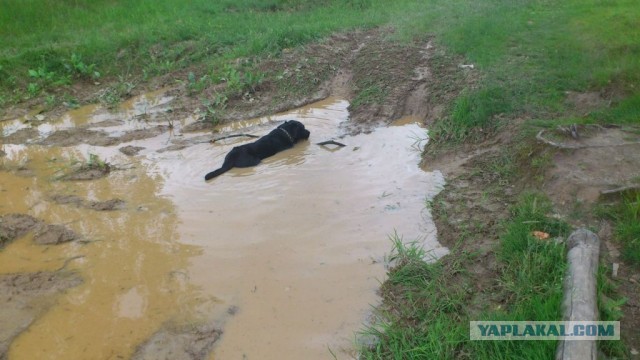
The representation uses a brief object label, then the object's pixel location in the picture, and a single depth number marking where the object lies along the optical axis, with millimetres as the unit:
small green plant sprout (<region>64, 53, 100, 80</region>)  9203
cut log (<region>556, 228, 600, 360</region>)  2660
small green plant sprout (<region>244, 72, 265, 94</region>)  8250
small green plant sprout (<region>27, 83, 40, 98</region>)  8523
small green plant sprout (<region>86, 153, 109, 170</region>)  5926
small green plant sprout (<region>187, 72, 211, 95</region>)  8391
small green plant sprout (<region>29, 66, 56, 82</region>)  8812
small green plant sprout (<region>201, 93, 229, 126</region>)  7352
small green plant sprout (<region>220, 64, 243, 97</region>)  8117
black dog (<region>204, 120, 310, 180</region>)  5887
